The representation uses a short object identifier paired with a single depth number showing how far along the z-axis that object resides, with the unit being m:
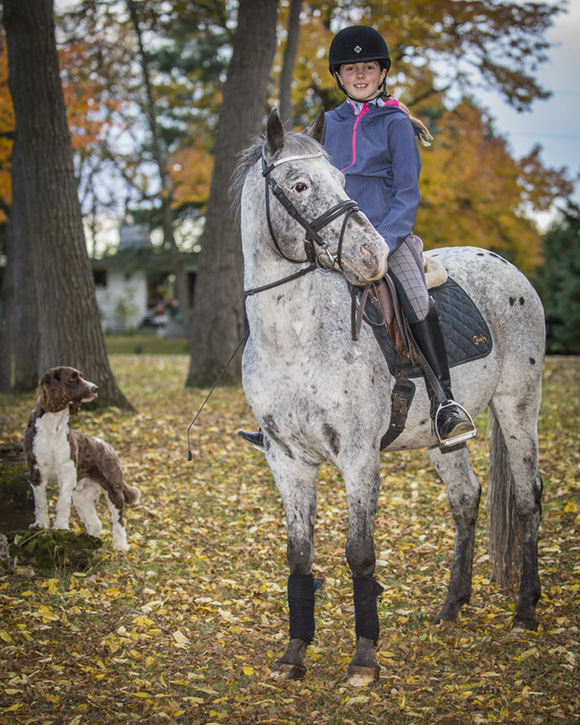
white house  34.09
